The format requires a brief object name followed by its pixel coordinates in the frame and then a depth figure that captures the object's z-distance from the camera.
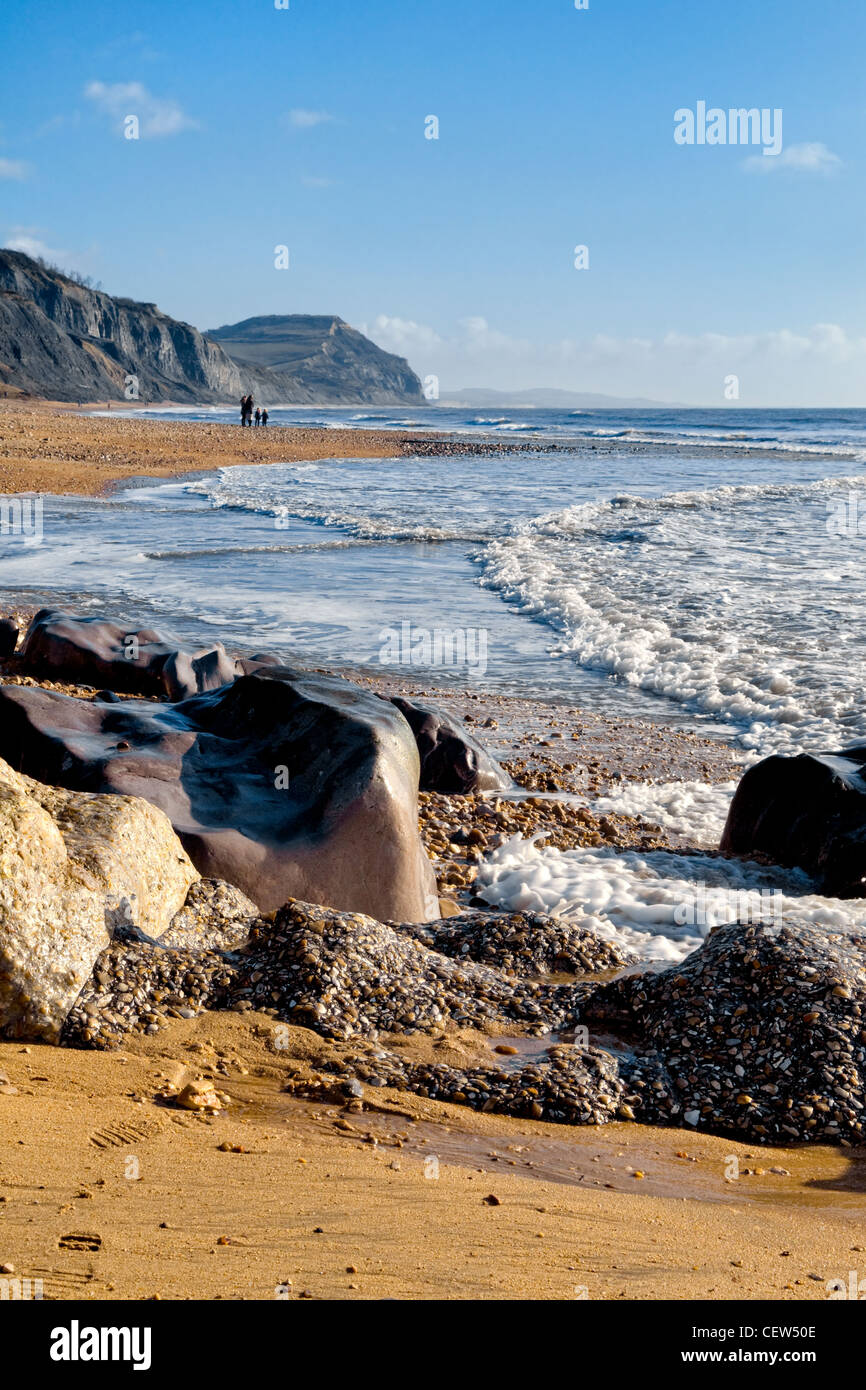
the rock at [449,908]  5.46
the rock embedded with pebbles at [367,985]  3.98
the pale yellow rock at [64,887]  3.49
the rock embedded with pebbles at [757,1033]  3.67
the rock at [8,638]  9.81
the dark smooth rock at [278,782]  4.88
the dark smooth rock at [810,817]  6.02
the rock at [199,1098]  3.29
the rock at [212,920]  4.21
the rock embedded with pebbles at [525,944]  4.82
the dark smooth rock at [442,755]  7.43
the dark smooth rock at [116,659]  8.65
